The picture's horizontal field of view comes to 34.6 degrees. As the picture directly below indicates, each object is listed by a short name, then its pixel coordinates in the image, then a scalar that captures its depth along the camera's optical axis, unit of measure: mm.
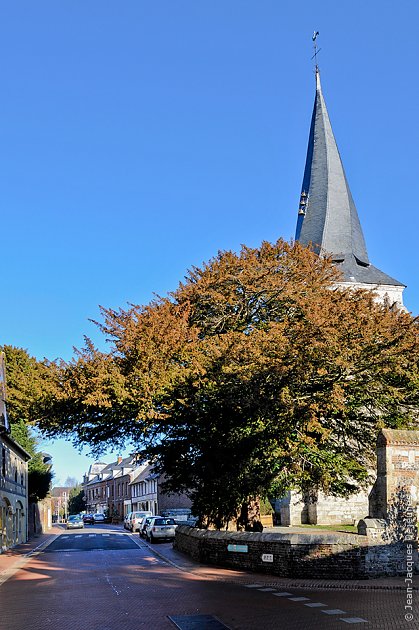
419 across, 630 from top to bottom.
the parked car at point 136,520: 47188
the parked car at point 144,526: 38500
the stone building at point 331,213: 47219
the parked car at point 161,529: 33969
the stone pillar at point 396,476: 15414
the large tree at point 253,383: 19766
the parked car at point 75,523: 59969
